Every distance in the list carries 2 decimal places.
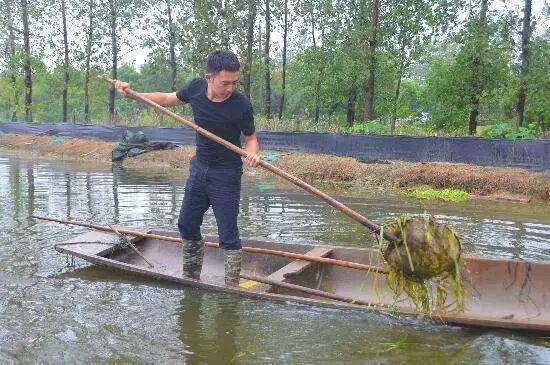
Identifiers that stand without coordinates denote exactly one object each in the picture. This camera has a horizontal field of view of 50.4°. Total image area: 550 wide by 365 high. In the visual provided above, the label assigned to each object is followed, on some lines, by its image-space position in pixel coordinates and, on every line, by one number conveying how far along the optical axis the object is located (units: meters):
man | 5.04
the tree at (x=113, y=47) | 30.98
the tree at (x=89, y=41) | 31.84
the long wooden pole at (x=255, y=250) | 5.26
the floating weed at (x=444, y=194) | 12.92
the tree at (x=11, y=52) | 32.44
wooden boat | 4.94
